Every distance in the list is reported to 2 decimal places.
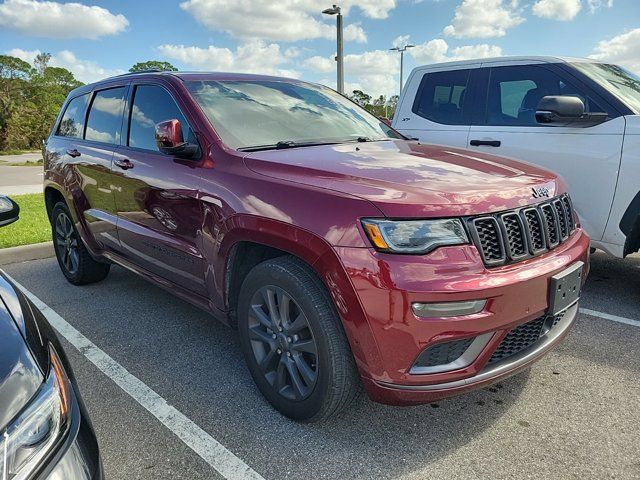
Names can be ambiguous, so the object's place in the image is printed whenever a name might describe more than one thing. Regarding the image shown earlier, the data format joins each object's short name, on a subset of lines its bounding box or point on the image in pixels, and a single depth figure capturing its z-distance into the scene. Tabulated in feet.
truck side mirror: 12.28
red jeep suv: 6.67
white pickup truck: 12.48
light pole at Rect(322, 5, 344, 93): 39.45
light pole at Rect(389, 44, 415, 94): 92.63
